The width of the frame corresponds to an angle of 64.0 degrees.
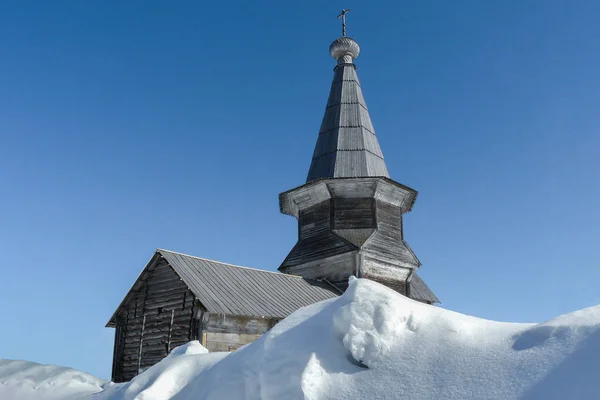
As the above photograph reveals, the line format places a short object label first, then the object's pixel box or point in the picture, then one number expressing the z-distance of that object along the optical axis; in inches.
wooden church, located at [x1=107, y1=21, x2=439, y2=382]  490.6
